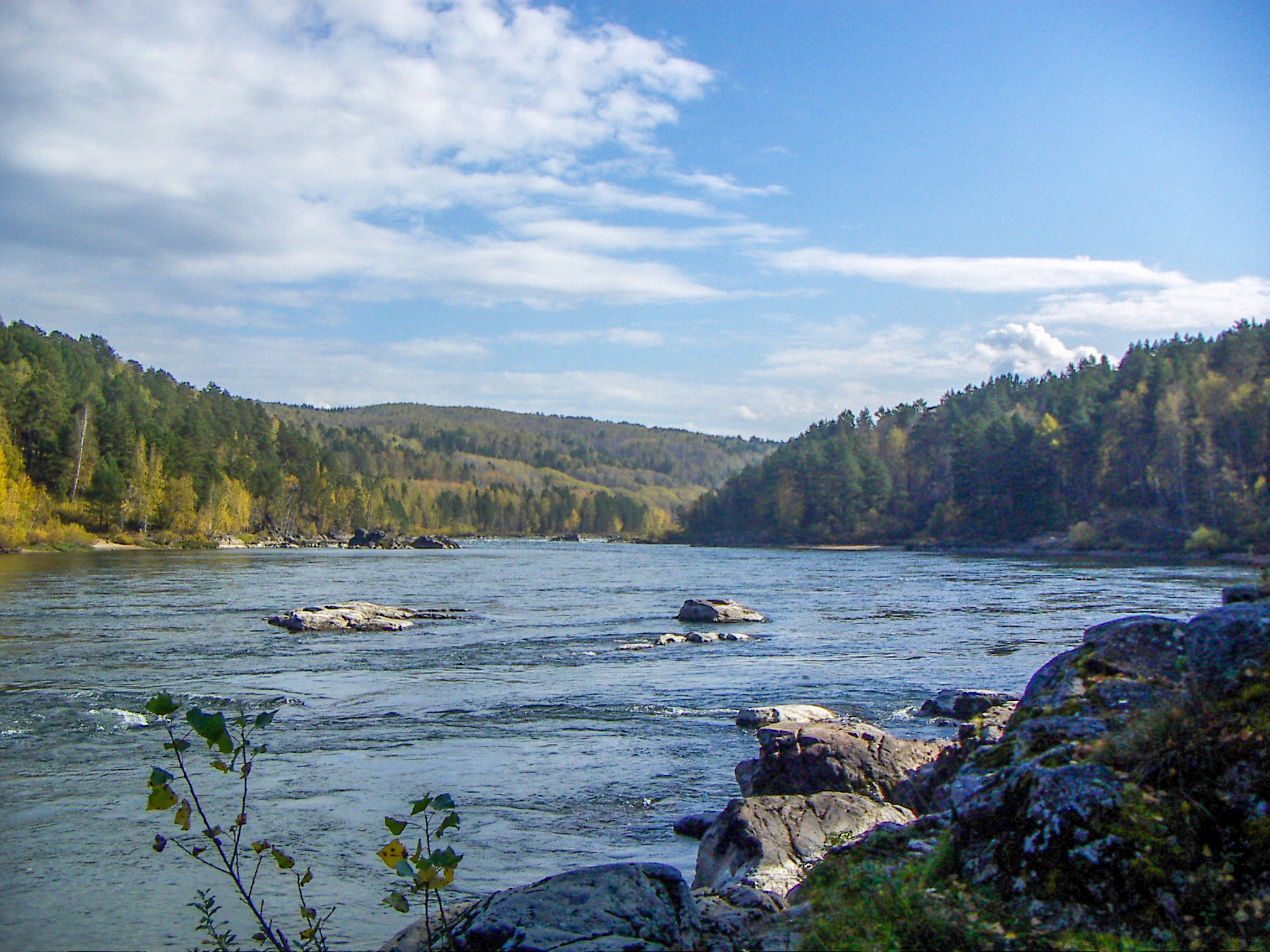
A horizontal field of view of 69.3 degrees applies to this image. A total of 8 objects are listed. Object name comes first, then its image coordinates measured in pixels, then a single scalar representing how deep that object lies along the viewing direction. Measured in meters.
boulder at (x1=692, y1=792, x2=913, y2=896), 9.07
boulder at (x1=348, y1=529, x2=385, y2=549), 136.25
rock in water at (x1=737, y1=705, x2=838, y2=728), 17.09
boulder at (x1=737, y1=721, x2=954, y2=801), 11.95
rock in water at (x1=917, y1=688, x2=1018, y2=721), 17.47
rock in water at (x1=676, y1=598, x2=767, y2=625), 35.69
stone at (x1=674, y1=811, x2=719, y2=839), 11.49
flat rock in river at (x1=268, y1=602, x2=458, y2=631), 32.56
